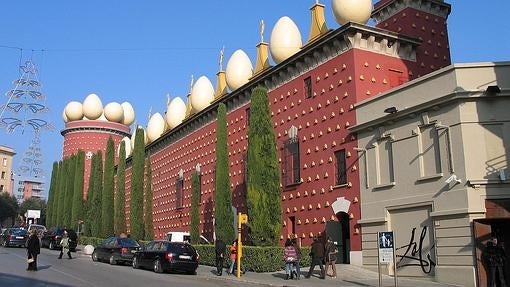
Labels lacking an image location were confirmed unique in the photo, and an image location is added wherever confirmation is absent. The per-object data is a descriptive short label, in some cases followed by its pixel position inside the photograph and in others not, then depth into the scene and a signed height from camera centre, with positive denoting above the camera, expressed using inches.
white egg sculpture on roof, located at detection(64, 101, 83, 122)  2687.0 +671.5
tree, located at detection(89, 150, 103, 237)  1891.0 +179.5
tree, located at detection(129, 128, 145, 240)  1600.6 +179.3
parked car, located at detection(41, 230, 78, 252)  1563.7 +29.2
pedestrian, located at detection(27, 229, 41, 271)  837.2 -8.6
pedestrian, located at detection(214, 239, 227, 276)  938.7 -10.4
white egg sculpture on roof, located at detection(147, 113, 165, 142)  2037.4 +451.6
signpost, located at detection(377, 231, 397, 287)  658.2 +0.7
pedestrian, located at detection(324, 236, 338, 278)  842.2 -8.7
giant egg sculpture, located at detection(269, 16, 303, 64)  1176.8 +451.0
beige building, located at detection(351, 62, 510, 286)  725.9 +109.6
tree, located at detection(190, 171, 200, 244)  1386.6 +97.7
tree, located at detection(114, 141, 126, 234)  1750.7 +148.2
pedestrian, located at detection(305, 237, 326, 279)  843.4 -7.2
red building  976.9 +300.1
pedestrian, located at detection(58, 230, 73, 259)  1183.8 +9.8
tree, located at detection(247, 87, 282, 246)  993.5 +132.4
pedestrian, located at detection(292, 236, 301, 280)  841.5 -24.3
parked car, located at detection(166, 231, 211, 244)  1353.0 +27.7
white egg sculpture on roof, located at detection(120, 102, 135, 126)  2841.5 +703.9
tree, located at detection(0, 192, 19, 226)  3570.4 +269.1
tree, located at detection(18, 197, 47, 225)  4088.1 +323.8
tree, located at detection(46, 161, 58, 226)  2690.9 +269.8
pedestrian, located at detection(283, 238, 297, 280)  834.2 -16.4
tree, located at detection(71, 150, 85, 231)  2206.0 +225.7
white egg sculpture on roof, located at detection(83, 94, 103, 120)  2677.2 +685.2
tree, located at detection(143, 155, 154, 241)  1594.5 +103.3
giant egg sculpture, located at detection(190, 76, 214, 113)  1611.7 +455.9
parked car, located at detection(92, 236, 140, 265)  1121.4 -4.8
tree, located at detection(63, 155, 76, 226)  2343.8 +240.6
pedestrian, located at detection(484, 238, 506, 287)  676.1 -13.6
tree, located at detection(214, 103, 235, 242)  1115.3 +120.3
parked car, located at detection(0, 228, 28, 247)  1584.6 +29.9
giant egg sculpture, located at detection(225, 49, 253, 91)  1384.1 +455.0
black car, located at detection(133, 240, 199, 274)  924.0 -16.3
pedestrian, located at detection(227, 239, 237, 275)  941.2 -15.5
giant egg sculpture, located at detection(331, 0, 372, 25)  1026.1 +448.0
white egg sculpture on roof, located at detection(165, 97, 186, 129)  1822.7 +455.0
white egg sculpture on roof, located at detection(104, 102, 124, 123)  2719.0 +677.7
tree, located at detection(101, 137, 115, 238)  1801.6 +188.0
